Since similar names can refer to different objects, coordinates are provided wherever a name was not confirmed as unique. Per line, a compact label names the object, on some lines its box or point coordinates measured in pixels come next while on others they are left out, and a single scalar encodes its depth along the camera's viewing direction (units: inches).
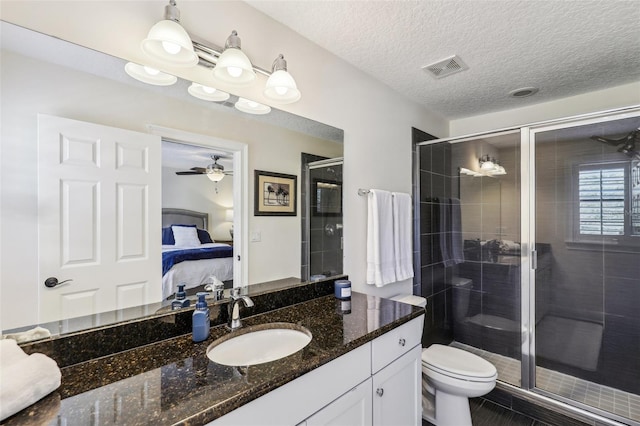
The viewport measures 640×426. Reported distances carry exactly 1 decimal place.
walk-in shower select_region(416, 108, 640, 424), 78.2
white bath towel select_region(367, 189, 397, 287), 80.4
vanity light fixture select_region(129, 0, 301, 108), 42.8
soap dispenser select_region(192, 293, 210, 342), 43.9
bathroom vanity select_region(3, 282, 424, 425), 29.0
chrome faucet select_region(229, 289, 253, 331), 49.1
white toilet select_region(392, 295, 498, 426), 68.7
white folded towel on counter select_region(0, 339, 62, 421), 26.9
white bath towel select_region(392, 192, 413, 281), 87.4
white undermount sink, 44.8
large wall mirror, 35.2
